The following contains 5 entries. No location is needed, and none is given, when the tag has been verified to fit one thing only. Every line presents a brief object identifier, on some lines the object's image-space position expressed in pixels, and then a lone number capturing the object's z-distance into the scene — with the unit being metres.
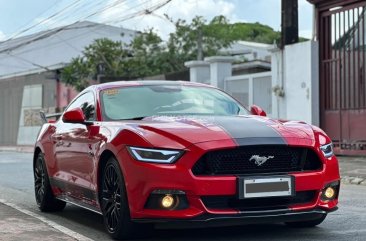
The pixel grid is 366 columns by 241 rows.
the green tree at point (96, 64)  31.83
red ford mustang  5.33
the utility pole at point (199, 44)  34.34
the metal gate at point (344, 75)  16.00
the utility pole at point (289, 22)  17.25
